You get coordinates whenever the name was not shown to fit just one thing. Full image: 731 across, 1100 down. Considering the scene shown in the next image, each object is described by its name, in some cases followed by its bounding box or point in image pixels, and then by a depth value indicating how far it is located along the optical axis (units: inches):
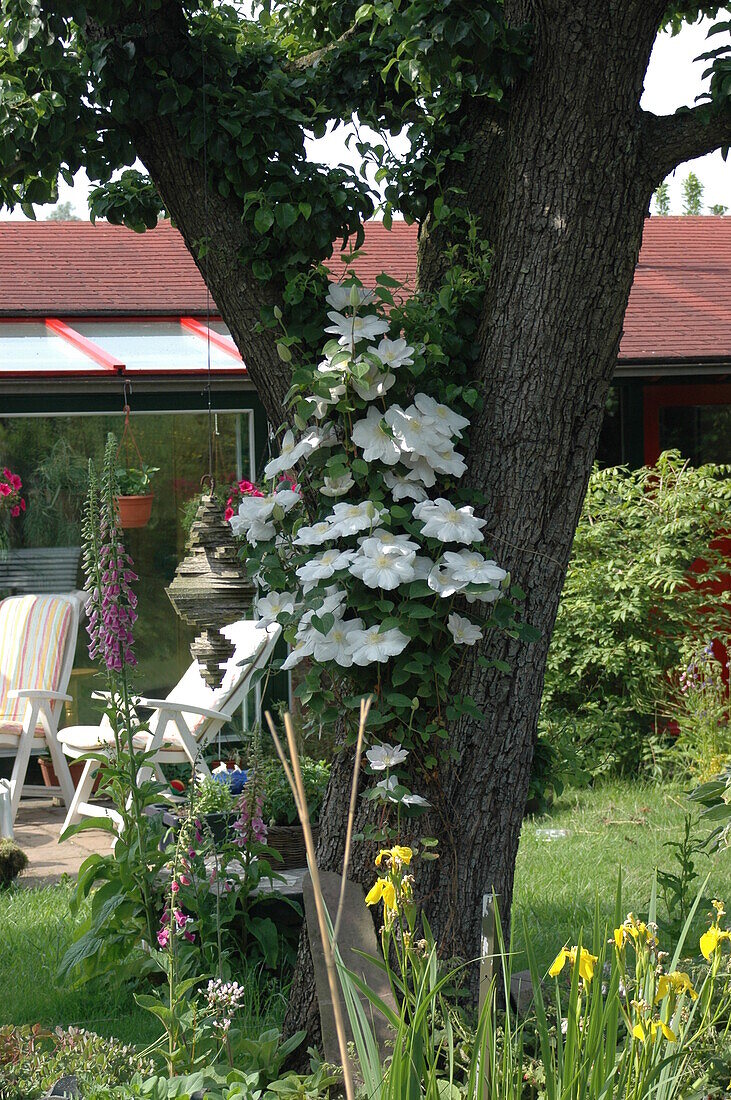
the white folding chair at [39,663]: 508.7
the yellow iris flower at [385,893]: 145.5
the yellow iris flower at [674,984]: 134.0
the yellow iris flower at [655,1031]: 129.9
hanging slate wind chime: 250.4
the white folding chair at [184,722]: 441.1
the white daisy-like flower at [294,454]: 212.1
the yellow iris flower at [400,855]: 154.2
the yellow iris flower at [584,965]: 136.9
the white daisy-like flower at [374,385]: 205.2
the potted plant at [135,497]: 549.6
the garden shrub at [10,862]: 408.5
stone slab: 198.5
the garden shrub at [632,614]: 554.9
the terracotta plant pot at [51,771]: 573.3
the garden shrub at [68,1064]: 181.2
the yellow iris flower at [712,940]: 140.4
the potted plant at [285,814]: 358.6
